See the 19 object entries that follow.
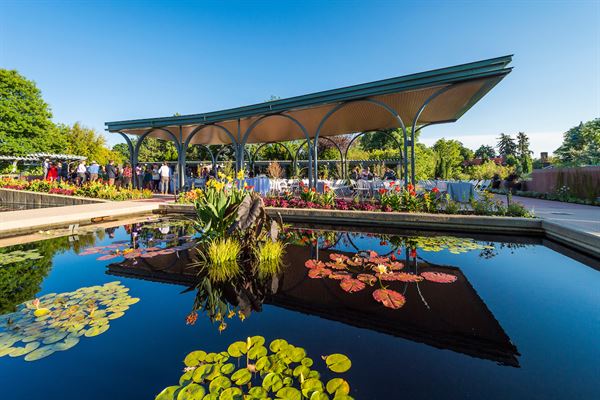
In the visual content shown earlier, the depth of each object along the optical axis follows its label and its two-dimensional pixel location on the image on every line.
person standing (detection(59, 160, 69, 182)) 14.30
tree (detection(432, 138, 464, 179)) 17.58
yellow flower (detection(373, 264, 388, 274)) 2.93
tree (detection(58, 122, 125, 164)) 31.61
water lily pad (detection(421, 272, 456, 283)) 2.94
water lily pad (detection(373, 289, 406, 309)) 2.39
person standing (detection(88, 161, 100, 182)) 12.34
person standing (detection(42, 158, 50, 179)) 13.98
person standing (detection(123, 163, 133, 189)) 12.52
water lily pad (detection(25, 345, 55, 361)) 1.73
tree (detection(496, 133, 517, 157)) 59.31
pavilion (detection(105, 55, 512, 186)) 5.78
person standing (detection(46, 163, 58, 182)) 13.09
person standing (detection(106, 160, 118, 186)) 12.10
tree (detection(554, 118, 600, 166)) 15.16
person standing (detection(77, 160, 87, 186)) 12.67
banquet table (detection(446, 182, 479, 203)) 7.21
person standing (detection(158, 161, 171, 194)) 11.94
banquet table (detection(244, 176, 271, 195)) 8.81
